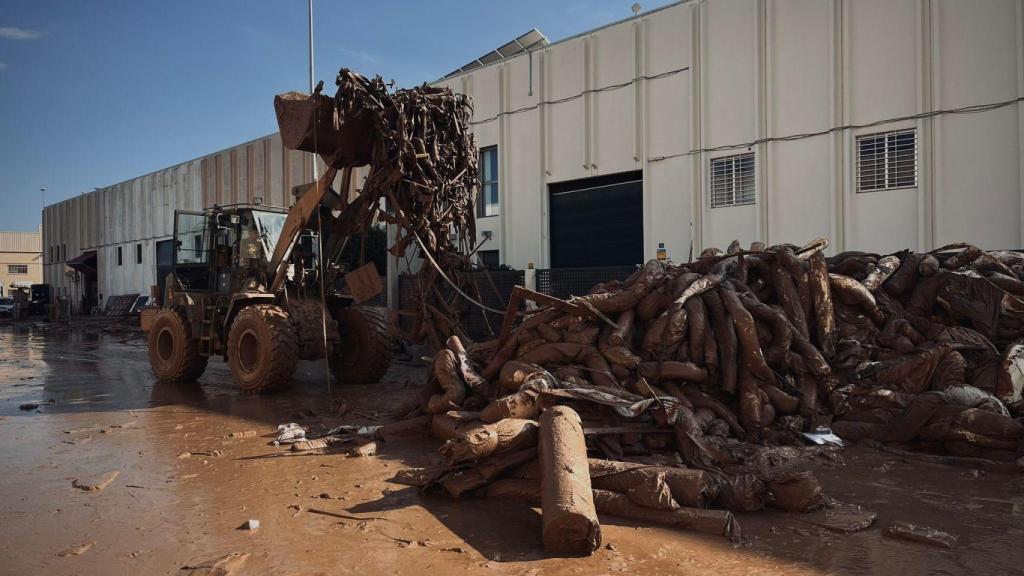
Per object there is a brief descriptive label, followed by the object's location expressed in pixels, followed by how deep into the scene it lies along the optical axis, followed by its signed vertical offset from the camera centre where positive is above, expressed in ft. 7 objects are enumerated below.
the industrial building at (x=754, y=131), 43.06 +12.36
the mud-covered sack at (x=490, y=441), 15.71 -3.75
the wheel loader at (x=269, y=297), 32.83 -0.38
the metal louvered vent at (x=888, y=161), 45.55 +8.89
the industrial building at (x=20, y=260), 244.42 +12.67
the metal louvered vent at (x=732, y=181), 52.06 +8.65
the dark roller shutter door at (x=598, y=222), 59.62 +6.33
